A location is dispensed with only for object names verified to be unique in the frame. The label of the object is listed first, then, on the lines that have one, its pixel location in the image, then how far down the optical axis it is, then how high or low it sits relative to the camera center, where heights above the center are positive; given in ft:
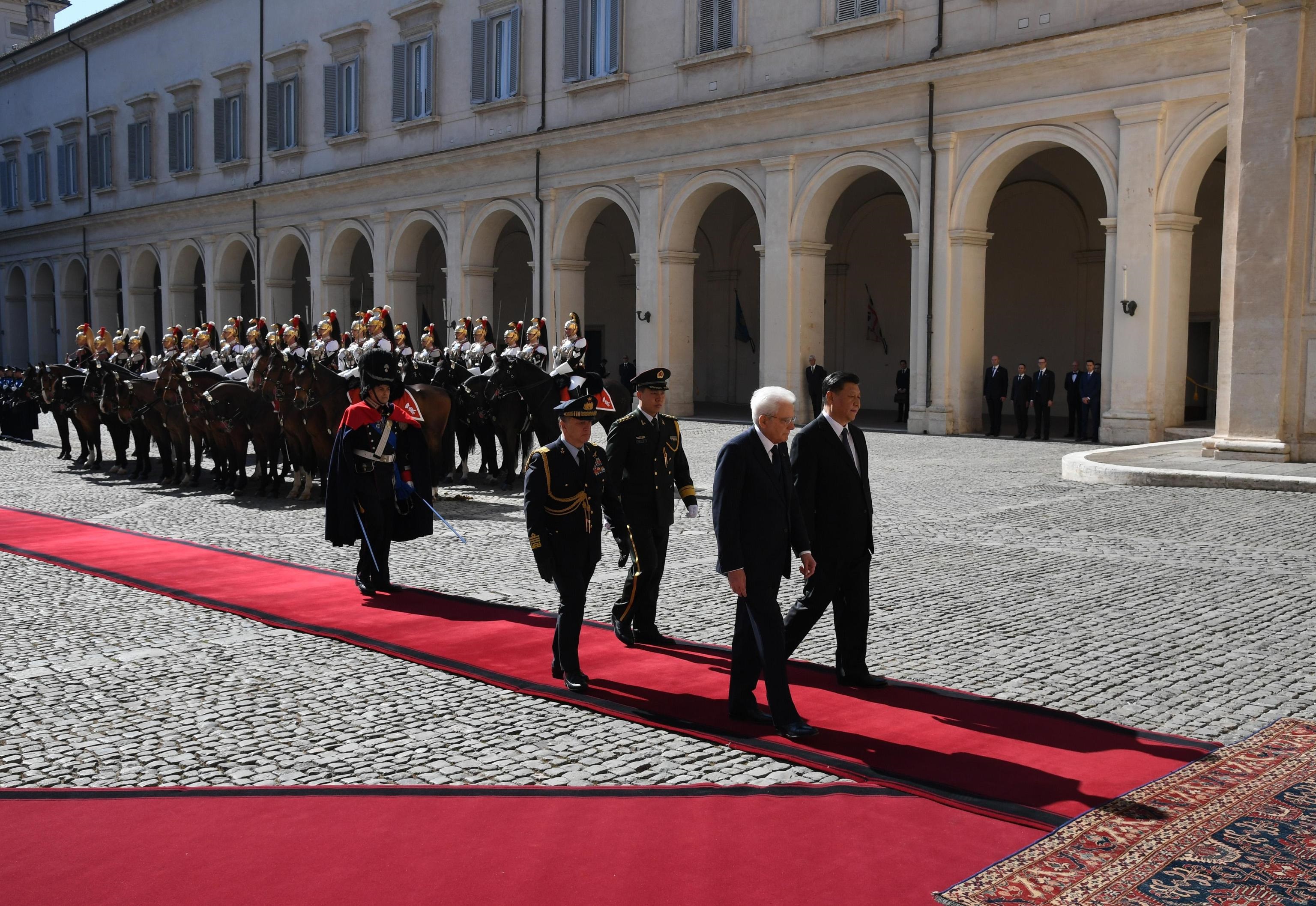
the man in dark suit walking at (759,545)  17.46 -2.40
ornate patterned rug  12.23 -4.97
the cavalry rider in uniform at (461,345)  56.13 +1.31
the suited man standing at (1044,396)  71.67 -1.02
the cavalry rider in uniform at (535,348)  53.41 +1.09
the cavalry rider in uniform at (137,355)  63.31 +0.80
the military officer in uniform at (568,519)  20.10 -2.37
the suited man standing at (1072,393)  71.26 -0.87
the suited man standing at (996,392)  72.79 -0.85
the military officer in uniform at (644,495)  23.03 -2.24
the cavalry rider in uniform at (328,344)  54.49 +1.21
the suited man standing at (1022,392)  72.64 -0.84
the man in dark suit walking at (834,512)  19.62 -2.13
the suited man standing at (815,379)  77.82 -0.21
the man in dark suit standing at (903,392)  85.20 -1.05
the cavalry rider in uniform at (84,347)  64.69 +1.15
